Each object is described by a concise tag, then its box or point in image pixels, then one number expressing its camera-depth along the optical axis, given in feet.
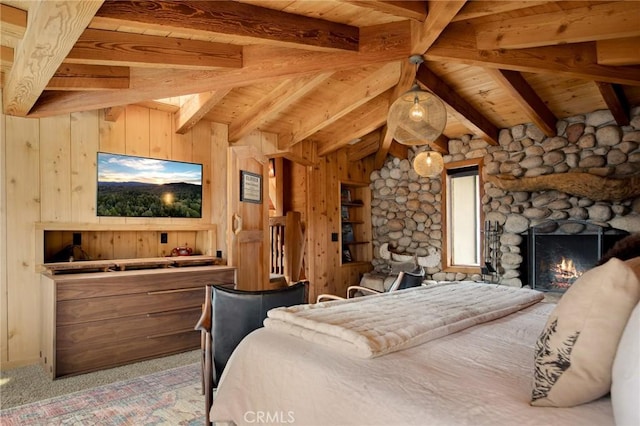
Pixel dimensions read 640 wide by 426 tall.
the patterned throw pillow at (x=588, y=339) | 3.04
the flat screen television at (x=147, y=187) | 12.20
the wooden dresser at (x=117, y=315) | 9.86
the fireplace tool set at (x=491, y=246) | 15.29
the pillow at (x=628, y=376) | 2.55
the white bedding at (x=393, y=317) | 4.61
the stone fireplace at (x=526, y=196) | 12.58
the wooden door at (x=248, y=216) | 12.67
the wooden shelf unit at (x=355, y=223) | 20.10
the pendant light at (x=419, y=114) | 8.84
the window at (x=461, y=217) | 16.96
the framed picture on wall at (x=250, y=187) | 13.14
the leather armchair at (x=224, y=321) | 6.66
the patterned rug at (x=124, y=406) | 7.59
